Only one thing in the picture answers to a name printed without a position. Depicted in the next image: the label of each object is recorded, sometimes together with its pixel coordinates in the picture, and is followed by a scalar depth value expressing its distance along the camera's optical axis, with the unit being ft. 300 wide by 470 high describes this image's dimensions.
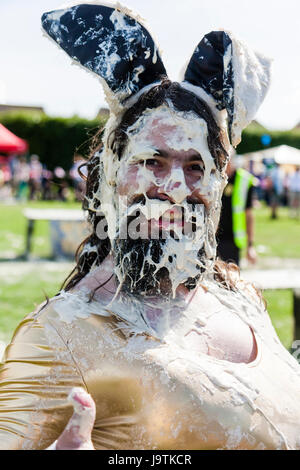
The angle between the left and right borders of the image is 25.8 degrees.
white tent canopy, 81.00
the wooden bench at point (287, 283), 17.31
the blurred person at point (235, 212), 20.97
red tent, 52.42
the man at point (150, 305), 4.99
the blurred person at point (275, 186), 62.22
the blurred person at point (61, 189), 78.02
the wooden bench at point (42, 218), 34.32
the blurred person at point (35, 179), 78.43
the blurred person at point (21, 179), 76.48
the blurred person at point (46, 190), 79.77
